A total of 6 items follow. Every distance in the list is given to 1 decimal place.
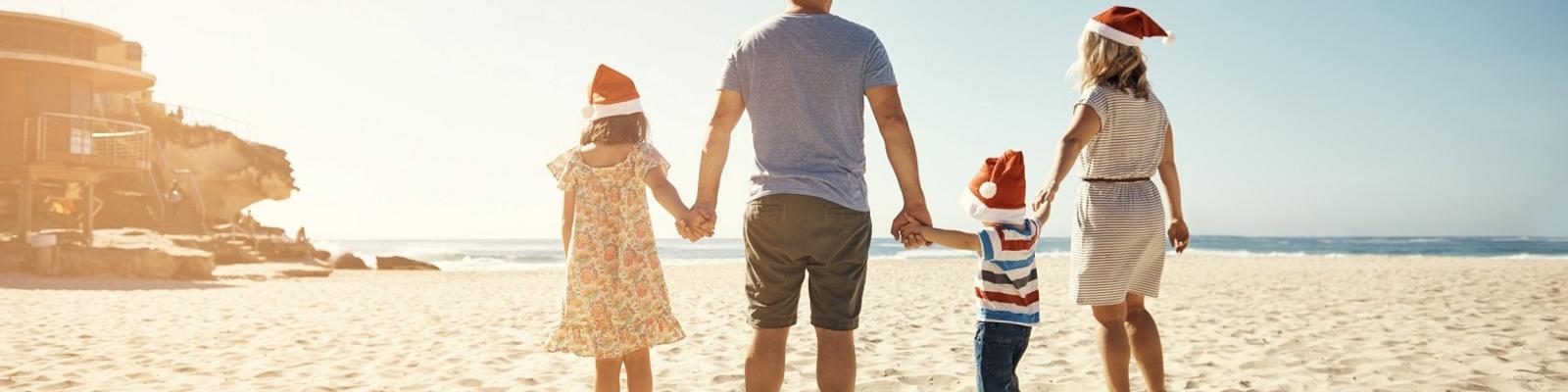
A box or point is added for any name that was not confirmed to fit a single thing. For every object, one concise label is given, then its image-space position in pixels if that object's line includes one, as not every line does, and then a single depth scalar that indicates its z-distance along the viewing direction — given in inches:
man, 113.0
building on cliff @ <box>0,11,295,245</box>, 835.4
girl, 136.9
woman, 125.2
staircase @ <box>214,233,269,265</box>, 924.6
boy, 116.7
